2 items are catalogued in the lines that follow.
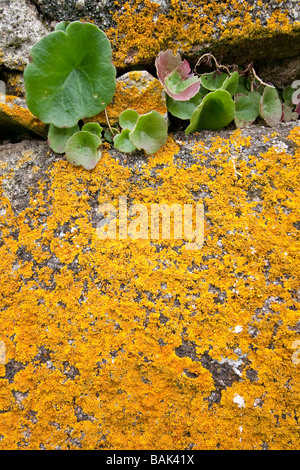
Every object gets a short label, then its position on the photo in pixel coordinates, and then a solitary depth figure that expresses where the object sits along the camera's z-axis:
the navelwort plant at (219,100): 0.42
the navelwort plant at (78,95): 0.40
